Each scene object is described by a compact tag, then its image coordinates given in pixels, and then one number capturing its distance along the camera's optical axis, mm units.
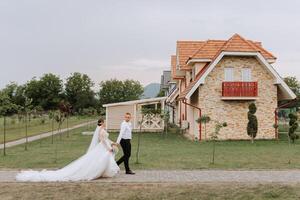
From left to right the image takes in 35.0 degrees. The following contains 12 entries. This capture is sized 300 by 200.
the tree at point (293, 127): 26828
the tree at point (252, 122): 28250
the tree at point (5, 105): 26109
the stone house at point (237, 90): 29047
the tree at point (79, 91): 90562
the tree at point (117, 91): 97625
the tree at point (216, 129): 17027
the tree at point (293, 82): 73512
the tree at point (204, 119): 20406
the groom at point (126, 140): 13453
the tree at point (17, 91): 86438
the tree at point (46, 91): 91625
